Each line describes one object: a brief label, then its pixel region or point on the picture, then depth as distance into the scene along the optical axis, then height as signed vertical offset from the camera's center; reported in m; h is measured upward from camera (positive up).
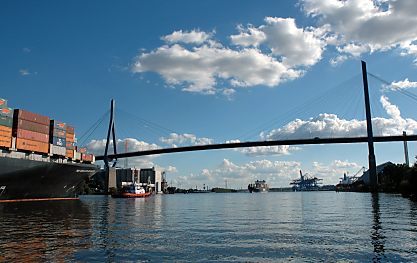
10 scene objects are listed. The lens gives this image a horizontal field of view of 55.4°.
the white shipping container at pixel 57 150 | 64.69 +6.56
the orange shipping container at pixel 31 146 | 57.30 +6.64
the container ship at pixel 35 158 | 55.53 +4.94
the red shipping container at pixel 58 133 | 66.07 +9.48
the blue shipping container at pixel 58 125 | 65.91 +10.80
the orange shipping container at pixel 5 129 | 54.69 +8.48
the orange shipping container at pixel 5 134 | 54.39 +7.73
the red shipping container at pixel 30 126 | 57.62 +9.63
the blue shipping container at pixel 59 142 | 66.25 +8.09
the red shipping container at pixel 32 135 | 57.69 +8.24
